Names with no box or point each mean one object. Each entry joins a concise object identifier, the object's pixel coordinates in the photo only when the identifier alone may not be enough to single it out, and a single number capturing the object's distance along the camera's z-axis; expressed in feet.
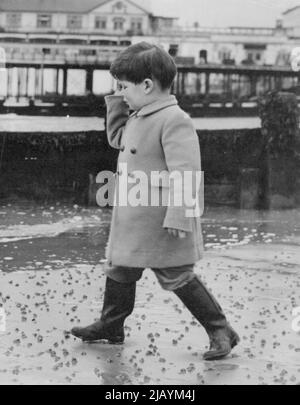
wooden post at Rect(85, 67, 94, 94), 58.13
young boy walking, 16.28
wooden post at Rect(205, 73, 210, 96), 56.11
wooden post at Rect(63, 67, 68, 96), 58.75
